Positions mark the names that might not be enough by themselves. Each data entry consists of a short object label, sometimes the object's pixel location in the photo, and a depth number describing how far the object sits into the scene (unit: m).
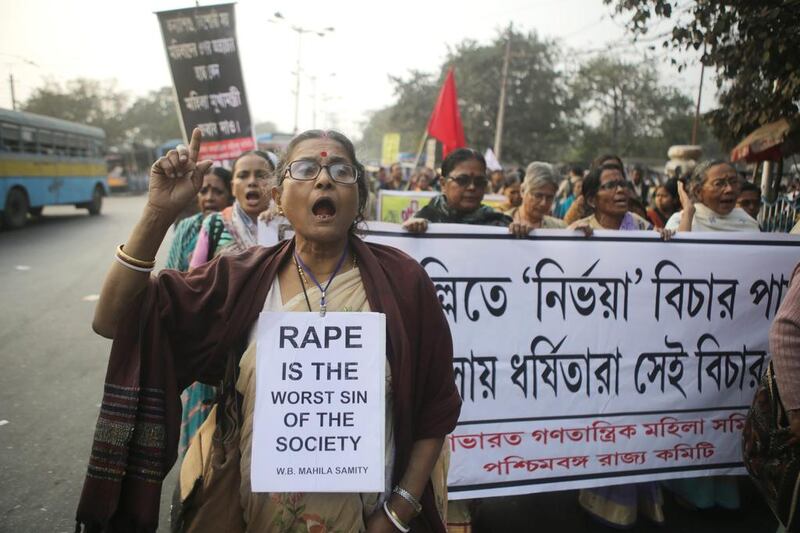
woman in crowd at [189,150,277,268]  3.17
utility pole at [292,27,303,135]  31.67
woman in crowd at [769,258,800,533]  2.03
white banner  2.79
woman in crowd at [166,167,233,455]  3.06
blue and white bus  14.22
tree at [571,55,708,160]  40.78
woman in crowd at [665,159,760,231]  3.52
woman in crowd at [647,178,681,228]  6.09
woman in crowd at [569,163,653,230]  3.54
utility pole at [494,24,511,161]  25.70
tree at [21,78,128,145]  43.09
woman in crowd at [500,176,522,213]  6.71
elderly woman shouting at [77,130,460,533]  1.44
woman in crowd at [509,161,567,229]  3.88
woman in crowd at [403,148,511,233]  3.41
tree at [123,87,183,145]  59.88
